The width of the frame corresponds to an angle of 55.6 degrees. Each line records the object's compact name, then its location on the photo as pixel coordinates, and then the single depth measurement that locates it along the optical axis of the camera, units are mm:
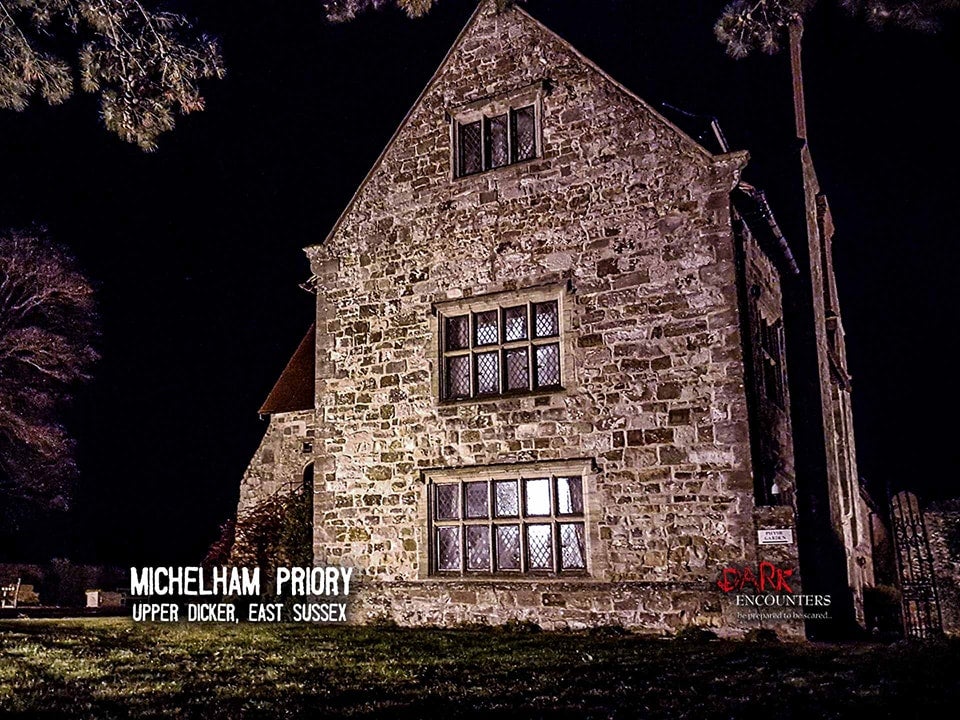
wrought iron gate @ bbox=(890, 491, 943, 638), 11938
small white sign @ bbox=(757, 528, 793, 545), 13195
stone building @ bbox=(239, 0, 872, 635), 14125
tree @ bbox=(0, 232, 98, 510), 25688
